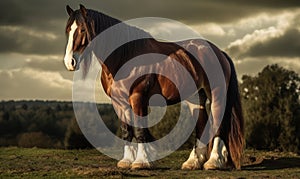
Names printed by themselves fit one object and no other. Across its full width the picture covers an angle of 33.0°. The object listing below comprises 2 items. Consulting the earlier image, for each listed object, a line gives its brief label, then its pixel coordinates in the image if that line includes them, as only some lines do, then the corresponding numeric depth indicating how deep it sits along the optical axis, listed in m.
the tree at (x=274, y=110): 30.77
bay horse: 9.81
